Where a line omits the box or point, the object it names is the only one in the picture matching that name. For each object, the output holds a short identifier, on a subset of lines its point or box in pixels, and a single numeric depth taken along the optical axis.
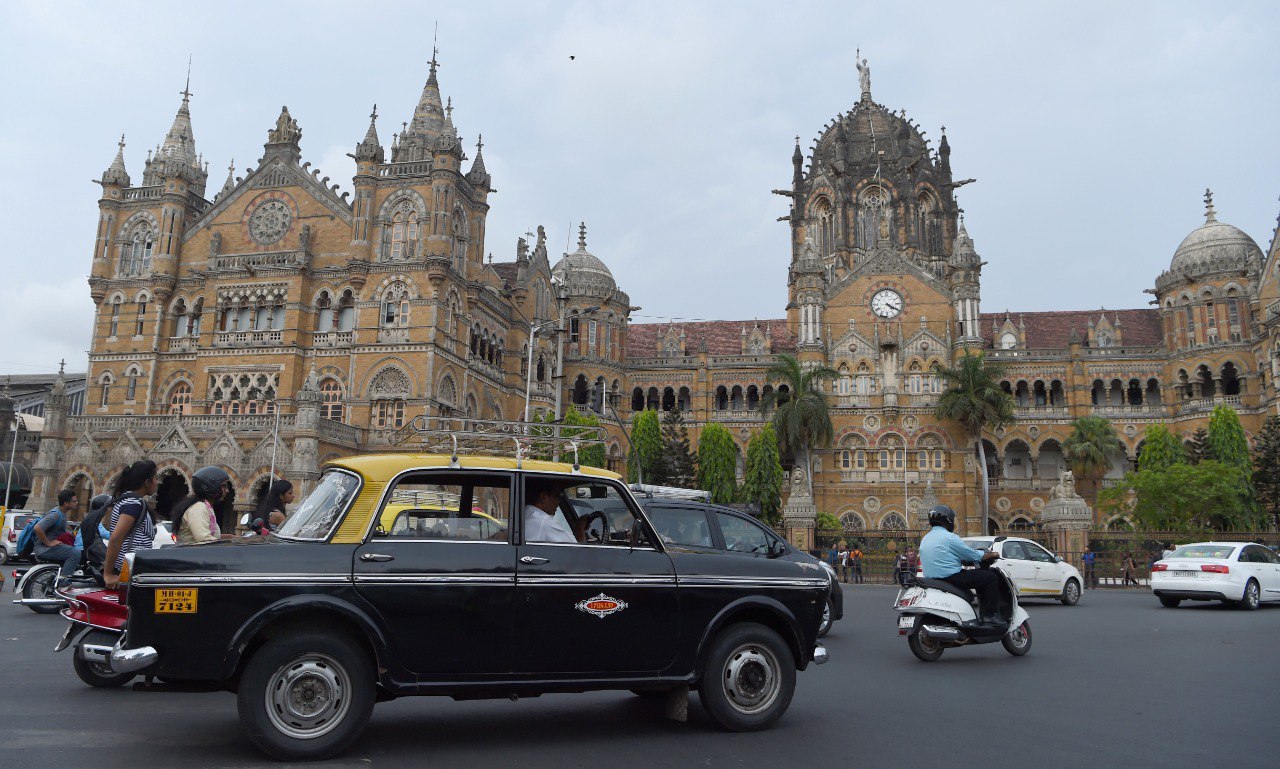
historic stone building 40.41
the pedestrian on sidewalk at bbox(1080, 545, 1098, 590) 29.80
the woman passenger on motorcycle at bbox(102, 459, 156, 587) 7.95
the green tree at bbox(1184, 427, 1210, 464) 45.21
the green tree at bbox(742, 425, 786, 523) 45.84
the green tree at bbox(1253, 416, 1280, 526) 42.84
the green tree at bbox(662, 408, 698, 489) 48.15
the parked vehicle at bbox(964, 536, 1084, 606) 19.97
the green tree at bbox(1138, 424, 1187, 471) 45.16
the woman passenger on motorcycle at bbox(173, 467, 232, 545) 8.60
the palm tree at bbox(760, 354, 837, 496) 49.19
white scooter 10.52
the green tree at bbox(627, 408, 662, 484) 47.03
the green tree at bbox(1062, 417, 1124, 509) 50.25
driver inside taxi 6.68
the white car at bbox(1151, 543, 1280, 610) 18.38
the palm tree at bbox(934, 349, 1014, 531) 49.44
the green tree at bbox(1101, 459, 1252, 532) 36.88
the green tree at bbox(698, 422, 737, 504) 46.72
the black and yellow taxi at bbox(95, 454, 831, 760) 5.71
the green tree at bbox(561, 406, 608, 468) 39.34
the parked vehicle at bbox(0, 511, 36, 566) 29.66
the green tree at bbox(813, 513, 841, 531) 46.78
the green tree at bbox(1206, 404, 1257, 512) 43.53
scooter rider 10.57
